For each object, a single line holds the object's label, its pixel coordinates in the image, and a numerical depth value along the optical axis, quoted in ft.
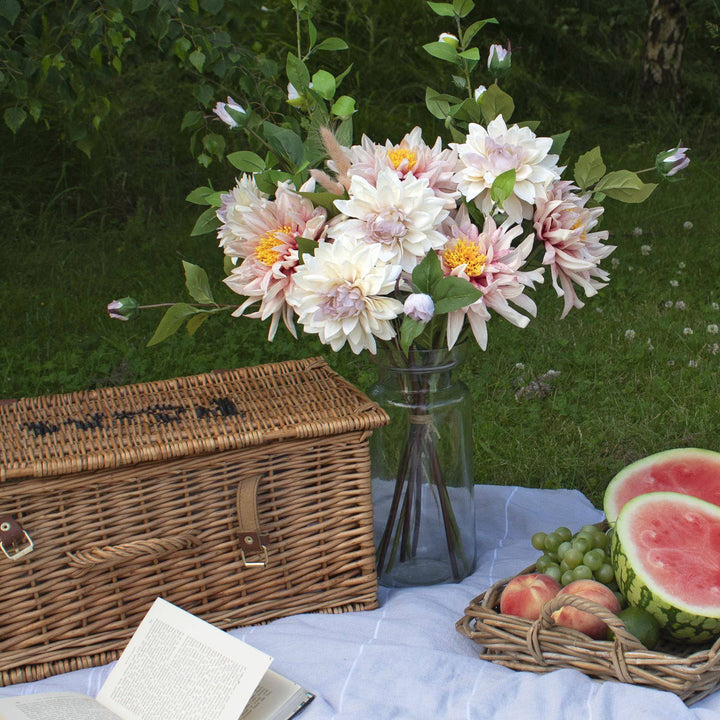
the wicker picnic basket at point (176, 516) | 5.94
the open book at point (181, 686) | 5.36
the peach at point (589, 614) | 5.44
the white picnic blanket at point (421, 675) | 5.16
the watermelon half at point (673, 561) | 5.40
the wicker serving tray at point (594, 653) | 5.15
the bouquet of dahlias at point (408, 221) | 5.41
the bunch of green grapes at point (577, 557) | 6.03
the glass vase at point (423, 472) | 6.57
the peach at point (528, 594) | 5.72
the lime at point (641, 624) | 5.47
